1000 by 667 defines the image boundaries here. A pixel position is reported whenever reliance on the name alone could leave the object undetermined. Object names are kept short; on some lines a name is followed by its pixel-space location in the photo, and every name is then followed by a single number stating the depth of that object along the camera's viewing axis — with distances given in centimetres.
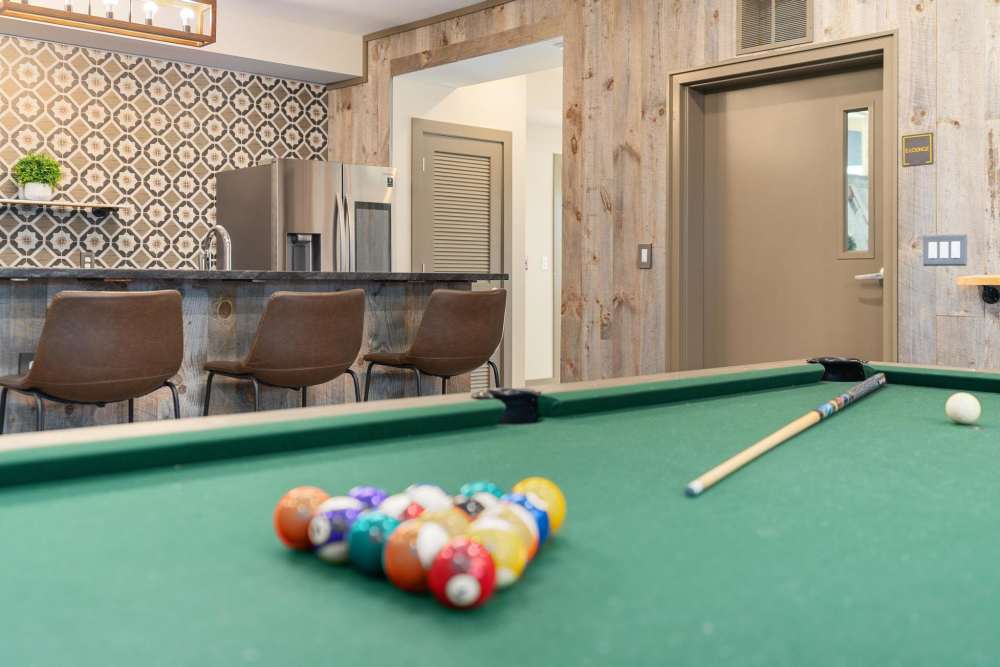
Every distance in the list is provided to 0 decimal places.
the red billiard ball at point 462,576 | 70
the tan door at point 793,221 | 399
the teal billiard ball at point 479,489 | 97
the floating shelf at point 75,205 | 528
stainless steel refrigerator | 565
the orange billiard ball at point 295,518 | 87
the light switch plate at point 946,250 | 352
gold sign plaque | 359
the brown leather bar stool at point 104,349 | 286
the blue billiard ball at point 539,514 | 88
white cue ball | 164
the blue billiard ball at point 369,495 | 93
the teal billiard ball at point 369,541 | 80
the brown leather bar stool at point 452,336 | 384
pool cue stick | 115
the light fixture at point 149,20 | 370
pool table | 65
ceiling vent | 401
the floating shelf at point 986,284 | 330
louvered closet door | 630
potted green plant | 531
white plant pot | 532
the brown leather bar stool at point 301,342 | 337
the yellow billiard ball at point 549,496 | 93
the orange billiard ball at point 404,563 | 76
